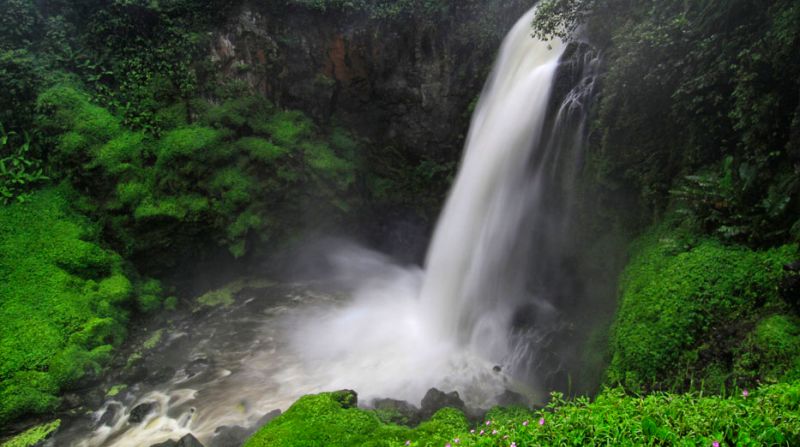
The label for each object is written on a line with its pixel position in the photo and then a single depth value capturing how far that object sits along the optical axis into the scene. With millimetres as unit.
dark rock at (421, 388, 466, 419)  7480
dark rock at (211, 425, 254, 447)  7430
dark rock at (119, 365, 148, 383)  9312
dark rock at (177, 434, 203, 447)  6922
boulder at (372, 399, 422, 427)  7203
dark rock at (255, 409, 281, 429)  7770
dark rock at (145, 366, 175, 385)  9371
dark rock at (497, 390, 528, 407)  7848
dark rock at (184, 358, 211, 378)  9688
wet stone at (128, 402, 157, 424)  8297
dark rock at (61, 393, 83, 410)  8477
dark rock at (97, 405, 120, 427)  8250
